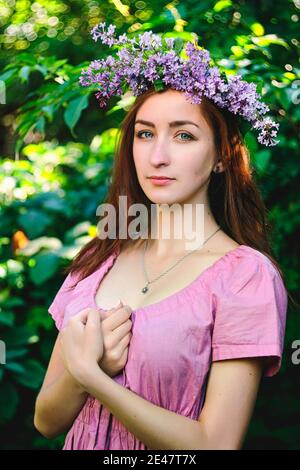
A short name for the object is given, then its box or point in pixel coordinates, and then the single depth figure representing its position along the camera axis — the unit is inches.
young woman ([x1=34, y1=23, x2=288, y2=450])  75.3
